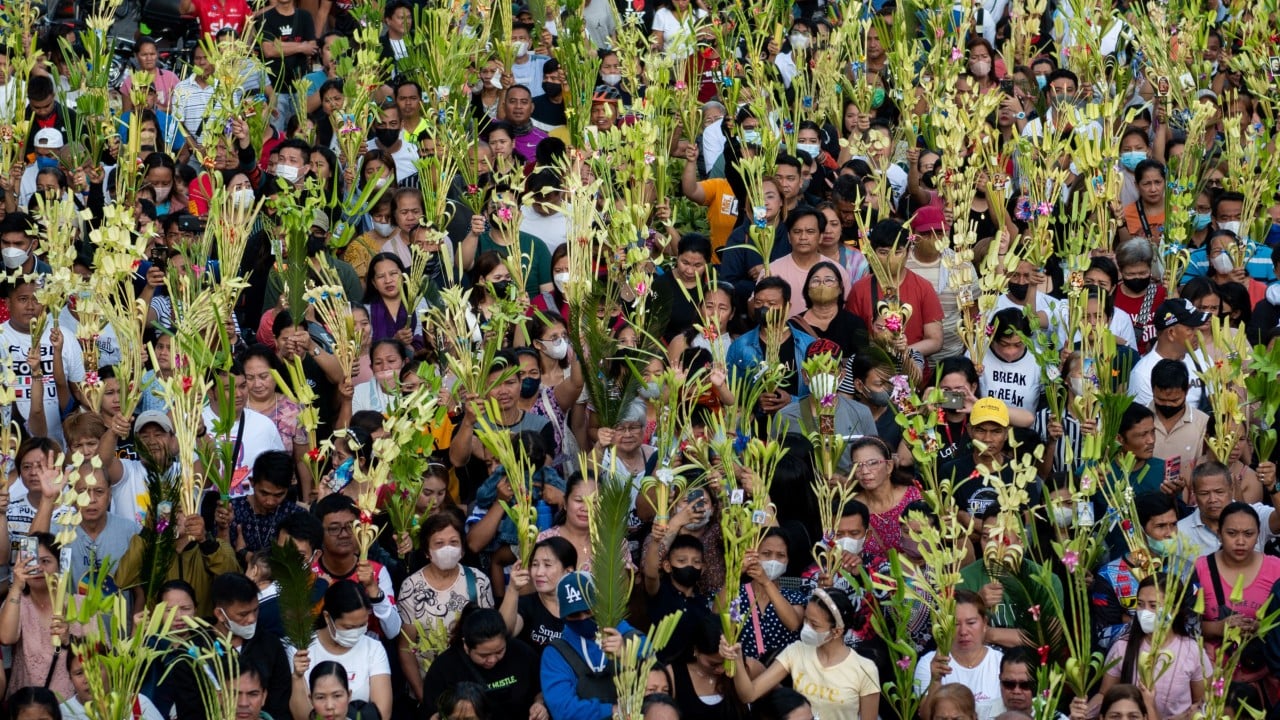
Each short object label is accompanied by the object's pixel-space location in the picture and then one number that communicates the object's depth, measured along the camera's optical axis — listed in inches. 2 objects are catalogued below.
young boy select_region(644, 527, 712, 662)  786.2
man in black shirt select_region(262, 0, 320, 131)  1251.2
